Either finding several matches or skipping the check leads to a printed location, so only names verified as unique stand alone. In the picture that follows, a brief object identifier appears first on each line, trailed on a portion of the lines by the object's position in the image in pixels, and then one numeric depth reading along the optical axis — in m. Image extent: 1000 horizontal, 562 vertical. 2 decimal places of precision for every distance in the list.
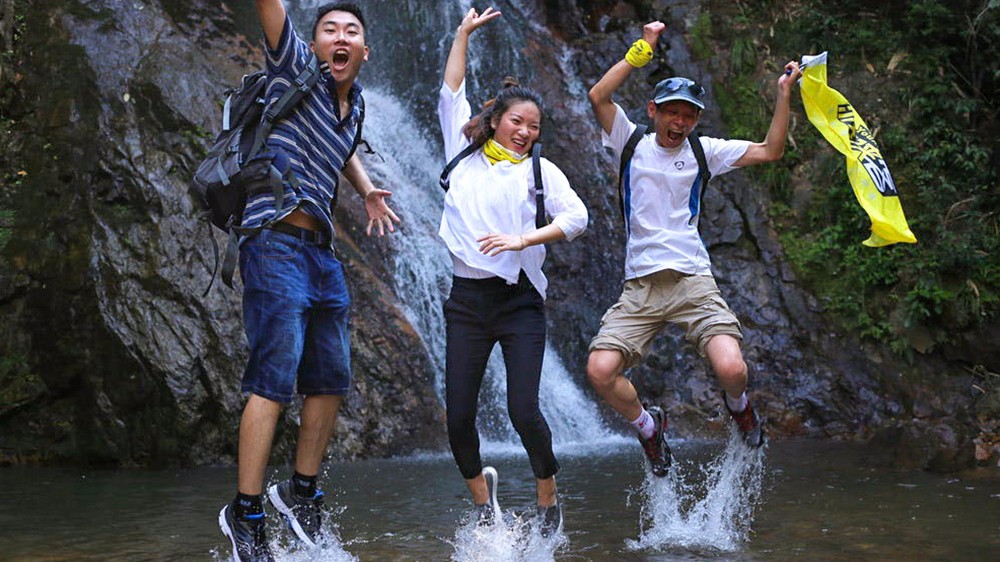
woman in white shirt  4.61
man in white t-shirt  5.25
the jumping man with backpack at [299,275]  4.21
